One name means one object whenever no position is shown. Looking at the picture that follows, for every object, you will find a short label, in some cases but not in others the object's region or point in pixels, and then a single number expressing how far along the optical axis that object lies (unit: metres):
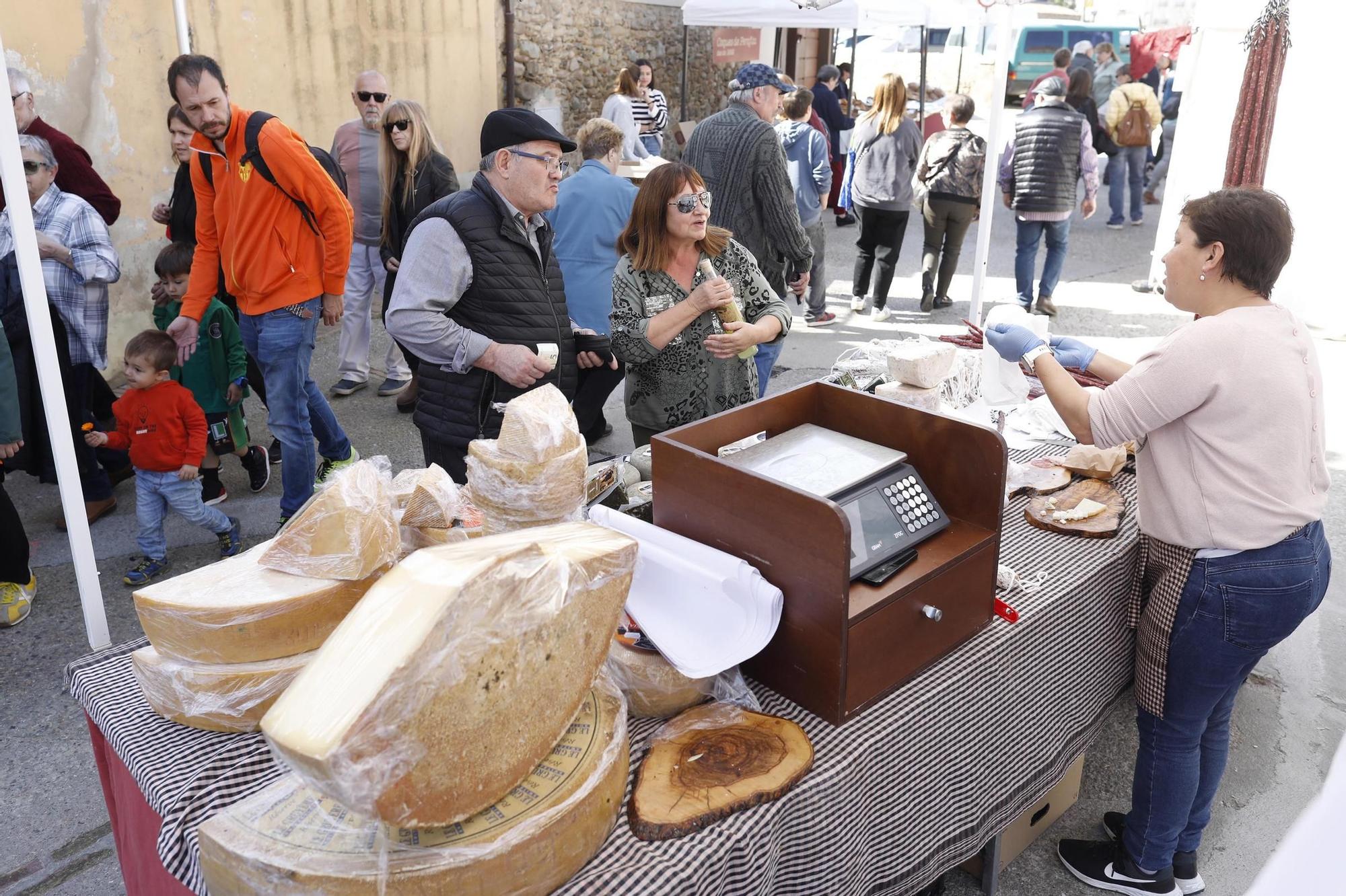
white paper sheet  1.77
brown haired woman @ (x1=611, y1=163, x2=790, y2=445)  3.15
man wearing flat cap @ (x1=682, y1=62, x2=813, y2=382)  5.31
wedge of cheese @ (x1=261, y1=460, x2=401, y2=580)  1.71
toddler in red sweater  3.95
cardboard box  2.58
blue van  20.03
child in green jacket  4.61
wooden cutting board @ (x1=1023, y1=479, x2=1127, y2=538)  2.67
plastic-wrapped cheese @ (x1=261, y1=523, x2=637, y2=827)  1.20
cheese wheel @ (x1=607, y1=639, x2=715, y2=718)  1.78
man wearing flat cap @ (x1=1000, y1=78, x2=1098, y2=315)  7.54
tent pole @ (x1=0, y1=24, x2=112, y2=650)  2.59
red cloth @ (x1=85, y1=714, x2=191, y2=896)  1.80
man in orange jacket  3.94
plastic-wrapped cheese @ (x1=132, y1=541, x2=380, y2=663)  1.66
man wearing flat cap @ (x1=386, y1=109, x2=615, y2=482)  3.00
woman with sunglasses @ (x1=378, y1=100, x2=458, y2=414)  5.29
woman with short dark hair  2.12
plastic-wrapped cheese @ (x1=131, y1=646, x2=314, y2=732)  1.70
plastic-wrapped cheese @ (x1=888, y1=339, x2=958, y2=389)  3.00
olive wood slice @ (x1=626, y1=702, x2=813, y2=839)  1.58
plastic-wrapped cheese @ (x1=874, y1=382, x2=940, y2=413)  2.86
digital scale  1.93
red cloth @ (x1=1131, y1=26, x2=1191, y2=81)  14.44
